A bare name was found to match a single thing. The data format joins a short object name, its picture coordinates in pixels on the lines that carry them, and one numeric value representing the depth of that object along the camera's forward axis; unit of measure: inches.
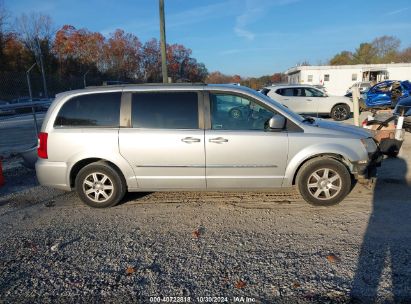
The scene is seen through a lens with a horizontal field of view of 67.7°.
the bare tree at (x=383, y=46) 3213.6
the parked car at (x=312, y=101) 551.5
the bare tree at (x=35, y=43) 1679.4
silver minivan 171.5
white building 1598.2
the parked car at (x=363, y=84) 1226.3
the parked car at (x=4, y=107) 329.8
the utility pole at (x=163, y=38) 423.2
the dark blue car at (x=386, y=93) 677.9
